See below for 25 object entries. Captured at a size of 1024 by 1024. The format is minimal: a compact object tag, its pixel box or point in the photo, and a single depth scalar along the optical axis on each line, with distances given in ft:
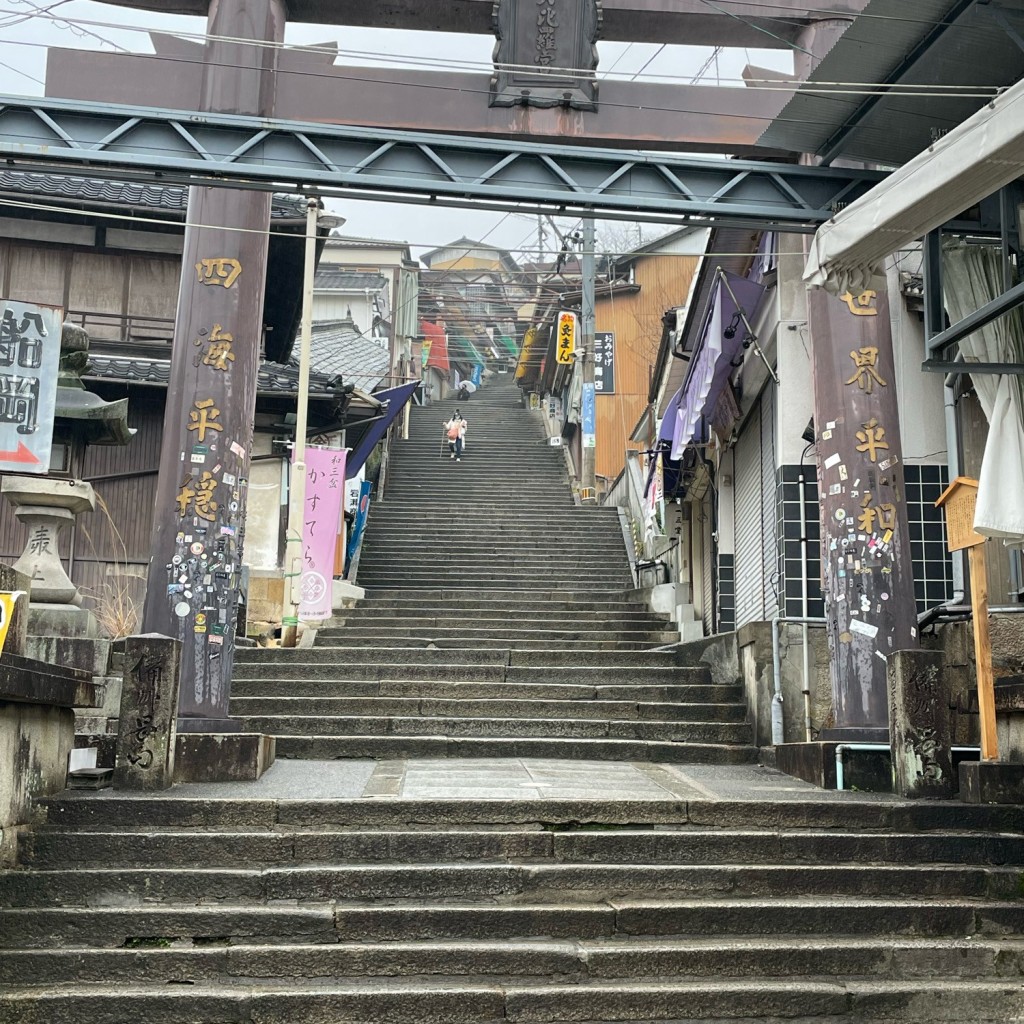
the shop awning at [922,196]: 20.57
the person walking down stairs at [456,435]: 106.32
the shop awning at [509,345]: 214.69
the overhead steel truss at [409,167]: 28.78
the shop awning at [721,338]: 42.98
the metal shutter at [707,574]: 58.26
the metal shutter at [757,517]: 46.19
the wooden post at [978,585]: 26.05
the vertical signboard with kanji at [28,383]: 31.96
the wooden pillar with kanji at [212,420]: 32.22
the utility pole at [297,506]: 47.65
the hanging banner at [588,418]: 94.84
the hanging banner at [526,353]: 144.03
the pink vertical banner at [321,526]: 52.54
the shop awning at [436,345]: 178.43
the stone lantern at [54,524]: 34.99
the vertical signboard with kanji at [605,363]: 103.16
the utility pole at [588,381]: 95.25
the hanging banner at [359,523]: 66.59
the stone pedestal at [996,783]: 26.58
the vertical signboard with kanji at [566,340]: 113.19
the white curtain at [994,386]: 25.35
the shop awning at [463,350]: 199.52
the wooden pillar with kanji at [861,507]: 32.32
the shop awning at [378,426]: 70.03
